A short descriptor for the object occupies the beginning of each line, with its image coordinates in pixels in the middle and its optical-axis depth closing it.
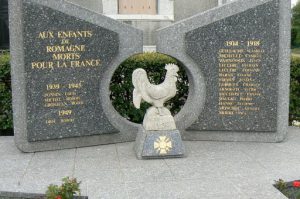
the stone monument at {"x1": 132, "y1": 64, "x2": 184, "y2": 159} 6.03
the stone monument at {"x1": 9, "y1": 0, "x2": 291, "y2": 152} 6.41
